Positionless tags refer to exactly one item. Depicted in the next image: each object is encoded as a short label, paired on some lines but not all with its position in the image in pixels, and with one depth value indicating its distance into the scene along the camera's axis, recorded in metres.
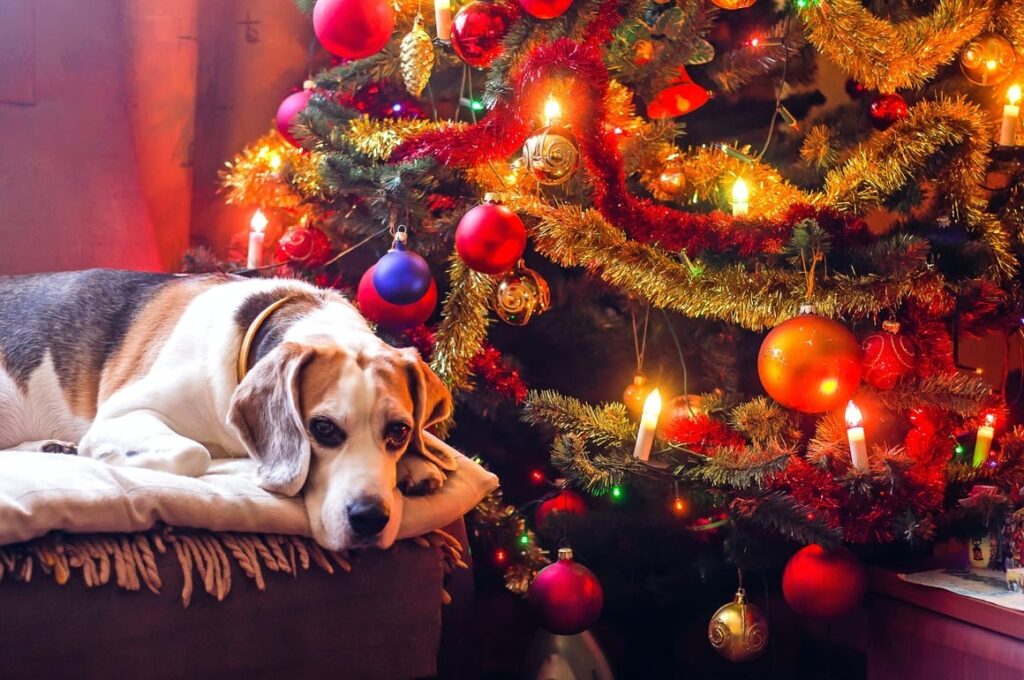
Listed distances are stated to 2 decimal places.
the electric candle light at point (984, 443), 2.24
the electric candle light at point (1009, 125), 2.19
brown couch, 1.32
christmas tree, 1.98
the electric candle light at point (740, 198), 2.29
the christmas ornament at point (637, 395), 2.43
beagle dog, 1.66
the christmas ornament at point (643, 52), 2.49
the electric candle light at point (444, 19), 2.27
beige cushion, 1.35
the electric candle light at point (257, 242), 2.56
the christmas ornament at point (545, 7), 2.03
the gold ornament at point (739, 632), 2.07
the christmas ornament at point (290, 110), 2.59
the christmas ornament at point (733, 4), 2.16
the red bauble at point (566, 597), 2.04
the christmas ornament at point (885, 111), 2.60
